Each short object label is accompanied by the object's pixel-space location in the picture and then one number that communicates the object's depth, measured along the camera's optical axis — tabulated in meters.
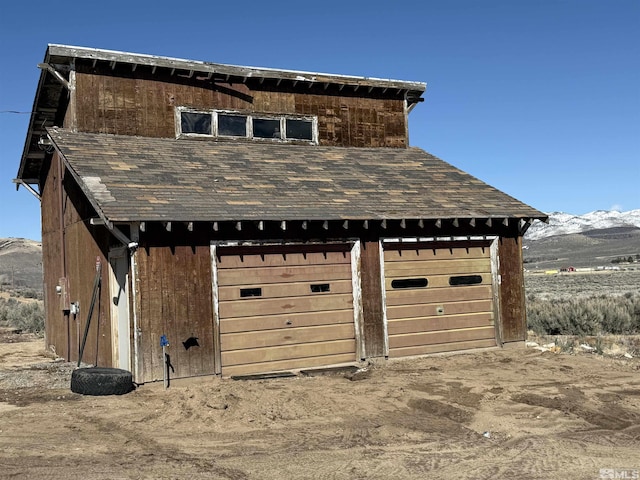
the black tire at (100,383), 10.02
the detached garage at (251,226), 11.14
